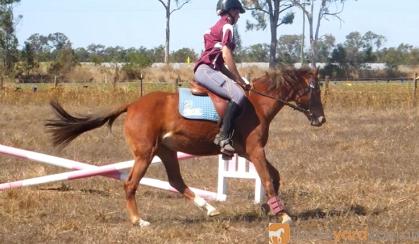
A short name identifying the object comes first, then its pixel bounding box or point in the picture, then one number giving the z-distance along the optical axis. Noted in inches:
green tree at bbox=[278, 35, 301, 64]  3703.2
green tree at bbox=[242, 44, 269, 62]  3432.6
